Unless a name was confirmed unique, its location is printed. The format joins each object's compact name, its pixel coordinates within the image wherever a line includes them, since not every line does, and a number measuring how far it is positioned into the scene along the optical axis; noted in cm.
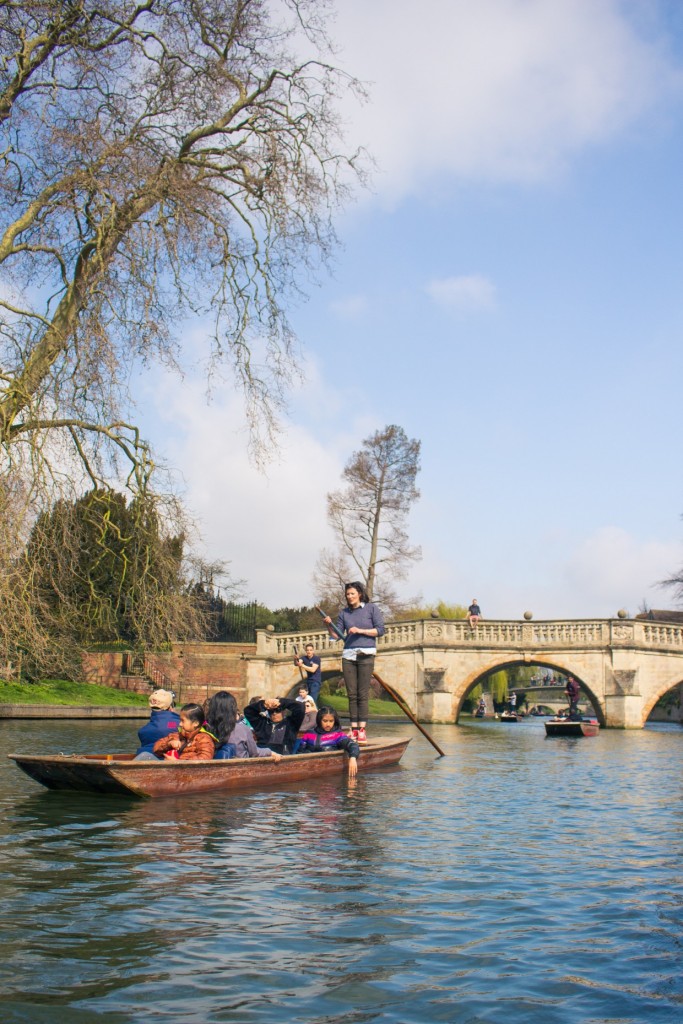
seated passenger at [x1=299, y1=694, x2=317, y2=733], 1071
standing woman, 998
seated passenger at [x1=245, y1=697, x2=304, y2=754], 1037
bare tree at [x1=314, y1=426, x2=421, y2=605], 3366
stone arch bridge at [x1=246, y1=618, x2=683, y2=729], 2559
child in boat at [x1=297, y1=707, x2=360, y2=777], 1019
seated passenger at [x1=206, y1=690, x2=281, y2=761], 868
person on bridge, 2667
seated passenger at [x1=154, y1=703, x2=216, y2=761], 830
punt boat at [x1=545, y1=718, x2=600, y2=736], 2194
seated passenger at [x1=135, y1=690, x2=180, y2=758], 841
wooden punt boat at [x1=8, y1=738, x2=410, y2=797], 751
